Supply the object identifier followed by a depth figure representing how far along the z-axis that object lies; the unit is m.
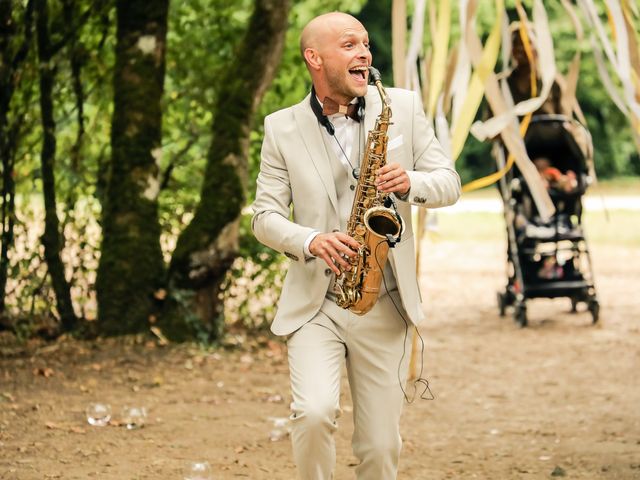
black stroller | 10.30
